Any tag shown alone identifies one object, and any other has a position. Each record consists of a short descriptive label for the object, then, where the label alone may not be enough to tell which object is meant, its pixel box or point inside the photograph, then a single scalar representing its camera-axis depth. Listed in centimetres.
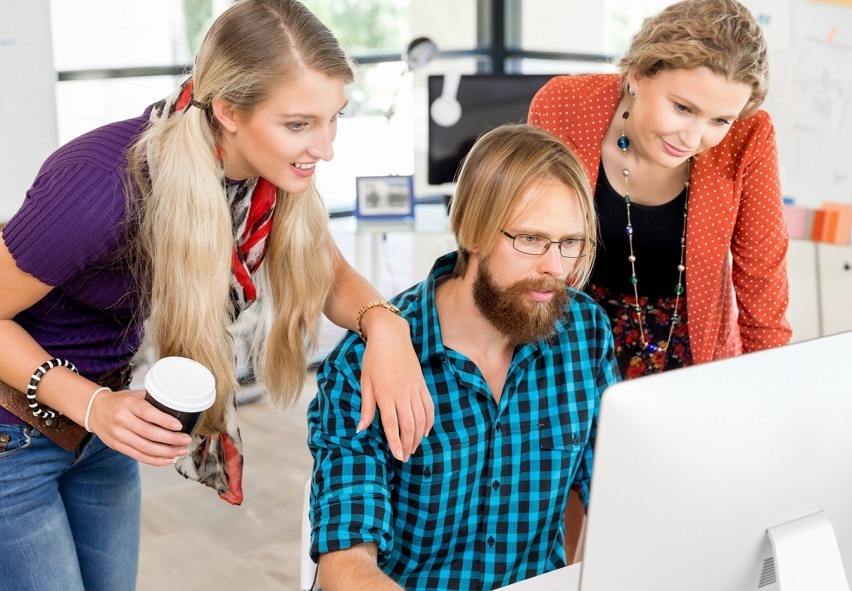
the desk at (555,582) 123
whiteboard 314
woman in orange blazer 175
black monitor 354
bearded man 143
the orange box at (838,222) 325
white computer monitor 88
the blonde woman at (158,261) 124
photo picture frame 384
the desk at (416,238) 376
